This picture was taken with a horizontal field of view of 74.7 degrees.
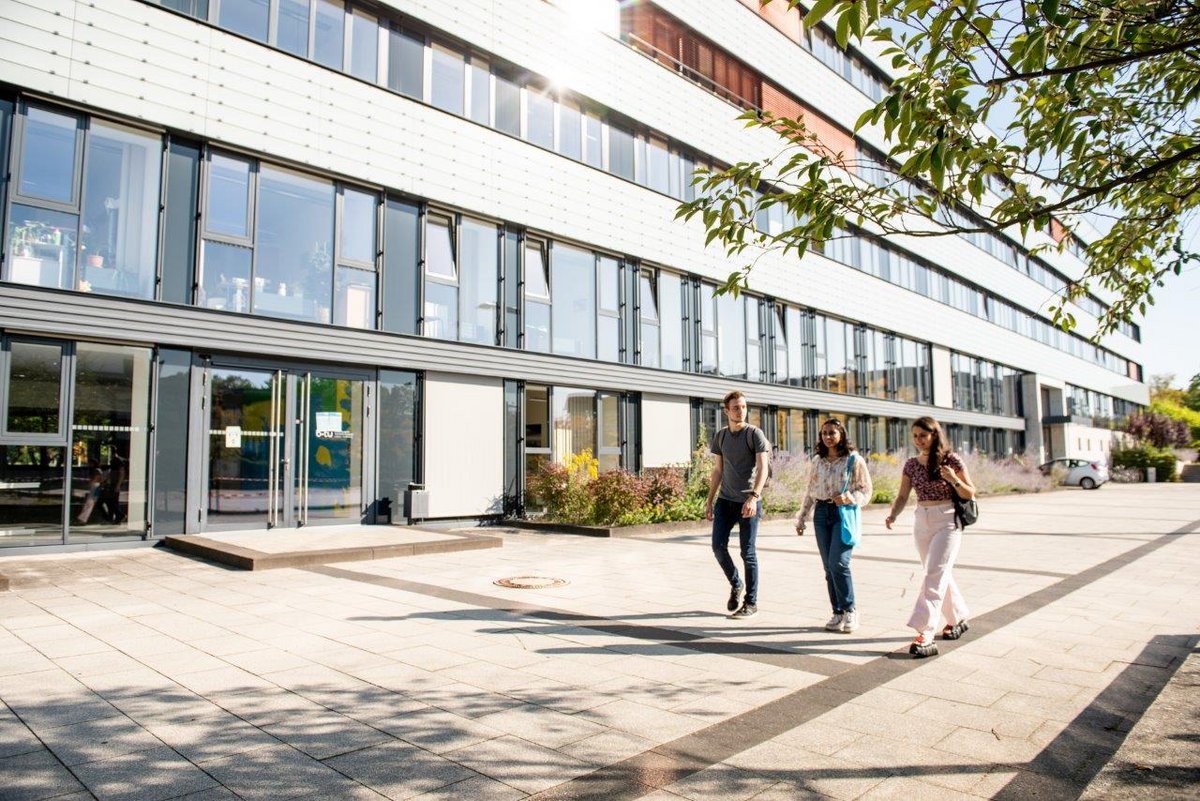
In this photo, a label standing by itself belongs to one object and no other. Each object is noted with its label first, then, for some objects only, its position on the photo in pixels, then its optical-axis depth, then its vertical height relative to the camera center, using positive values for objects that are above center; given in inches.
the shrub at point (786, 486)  716.0 -20.8
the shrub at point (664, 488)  618.5 -19.1
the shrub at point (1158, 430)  2146.9 +89.3
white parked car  1435.8 -19.9
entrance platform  370.9 -41.3
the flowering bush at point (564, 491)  599.6 -20.4
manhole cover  329.6 -50.6
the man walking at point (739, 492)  264.8 -9.6
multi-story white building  415.5 +147.8
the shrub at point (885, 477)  883.4 -16.9
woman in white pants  218.8 -19.4
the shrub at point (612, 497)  582.9 -24.9
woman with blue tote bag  247.6 -16.8
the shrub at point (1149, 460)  1834.4 +4.7
